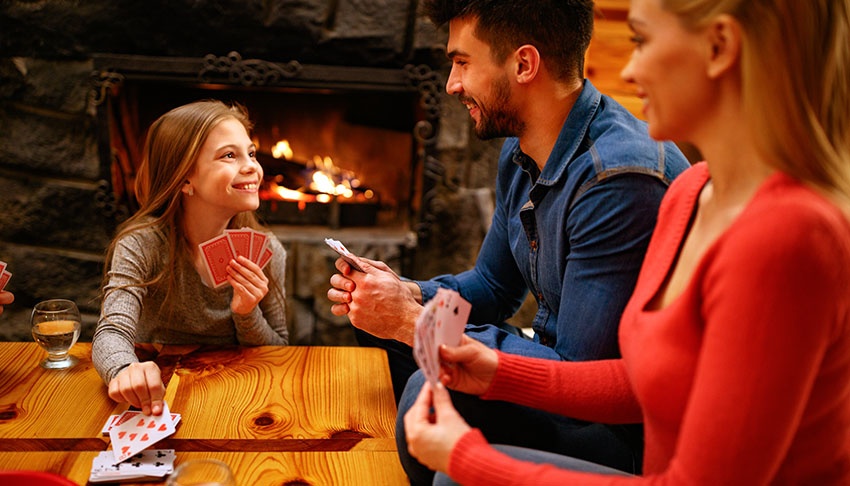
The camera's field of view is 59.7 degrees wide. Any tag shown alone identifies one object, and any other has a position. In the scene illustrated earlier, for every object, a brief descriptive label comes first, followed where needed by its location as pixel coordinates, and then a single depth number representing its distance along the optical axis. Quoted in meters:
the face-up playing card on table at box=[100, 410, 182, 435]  1.33
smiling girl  1.91
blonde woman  0.87
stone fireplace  2.86
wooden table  1.26
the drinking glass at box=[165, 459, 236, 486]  0.97
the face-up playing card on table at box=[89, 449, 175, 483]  1.19
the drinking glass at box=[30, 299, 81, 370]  1.63
